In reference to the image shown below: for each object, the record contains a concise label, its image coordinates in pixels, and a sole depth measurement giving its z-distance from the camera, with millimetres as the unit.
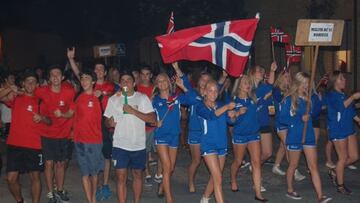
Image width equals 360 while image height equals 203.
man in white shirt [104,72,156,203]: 7594
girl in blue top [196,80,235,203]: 7434
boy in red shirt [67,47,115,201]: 8438
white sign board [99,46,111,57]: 16706
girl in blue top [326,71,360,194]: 8742
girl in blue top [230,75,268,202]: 8430
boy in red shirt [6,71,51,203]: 7887
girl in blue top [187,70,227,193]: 8305
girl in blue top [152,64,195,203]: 8055
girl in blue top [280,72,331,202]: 8156
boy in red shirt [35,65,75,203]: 8297
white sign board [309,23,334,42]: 8672
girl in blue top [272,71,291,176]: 9484
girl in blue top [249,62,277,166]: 9062
